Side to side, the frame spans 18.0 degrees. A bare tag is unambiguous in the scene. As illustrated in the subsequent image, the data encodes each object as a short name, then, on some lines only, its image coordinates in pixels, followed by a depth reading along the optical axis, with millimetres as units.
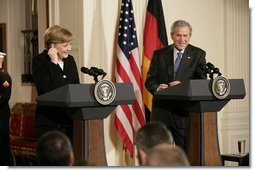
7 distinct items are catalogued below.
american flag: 7790
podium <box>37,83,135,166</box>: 5841
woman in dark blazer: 6392
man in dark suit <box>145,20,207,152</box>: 6626
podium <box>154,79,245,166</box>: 6194
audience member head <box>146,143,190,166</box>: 3586
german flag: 7785
